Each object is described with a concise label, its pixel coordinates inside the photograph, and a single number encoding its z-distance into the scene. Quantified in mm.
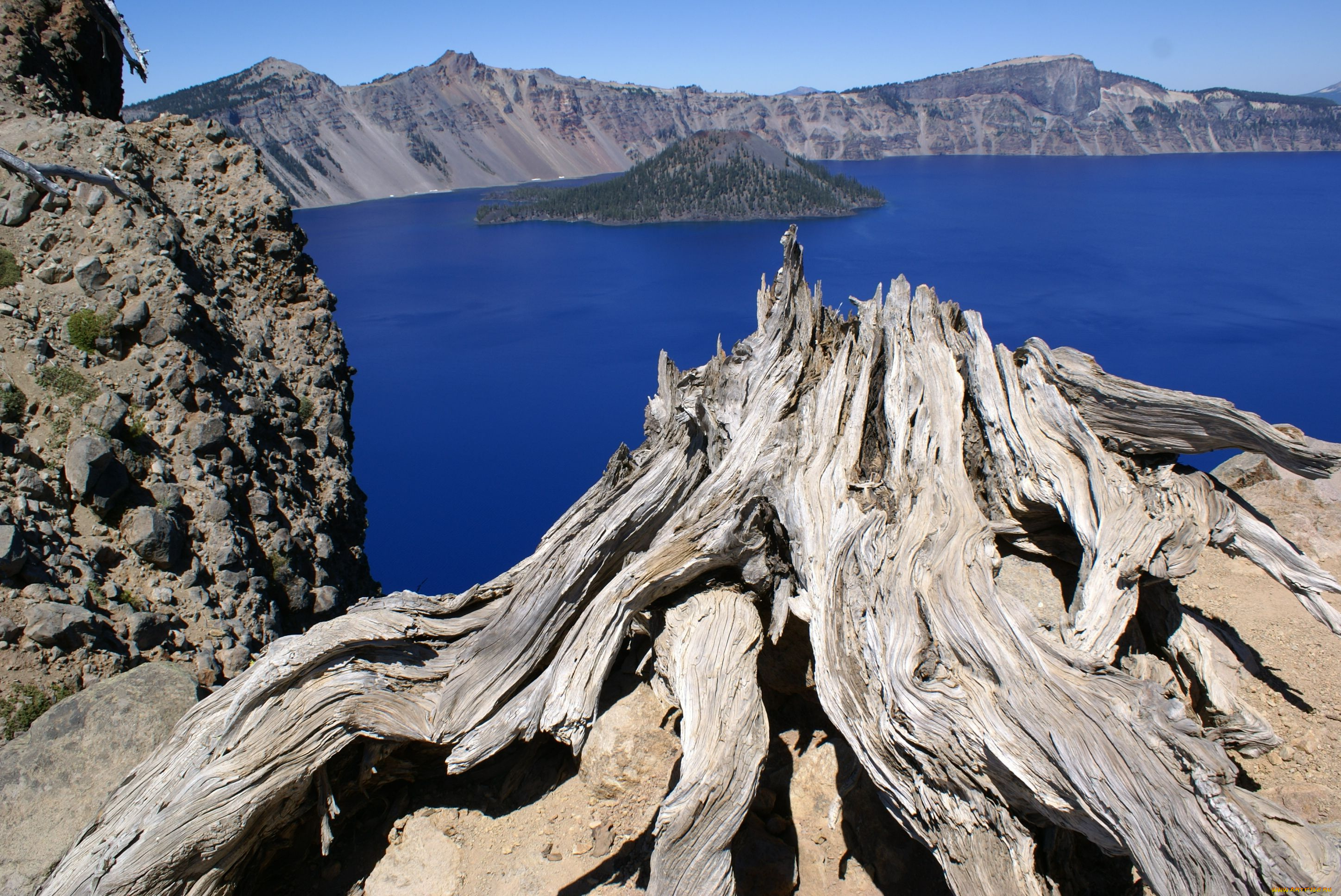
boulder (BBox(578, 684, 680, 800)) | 3455
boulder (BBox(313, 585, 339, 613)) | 5820
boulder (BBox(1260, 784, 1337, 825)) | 3379
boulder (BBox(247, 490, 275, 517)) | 5465
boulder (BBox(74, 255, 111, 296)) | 5133
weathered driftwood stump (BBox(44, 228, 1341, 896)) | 2242
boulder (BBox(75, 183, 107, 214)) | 5430
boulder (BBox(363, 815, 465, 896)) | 3094
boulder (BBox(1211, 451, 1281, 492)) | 6648
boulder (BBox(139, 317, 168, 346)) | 5207
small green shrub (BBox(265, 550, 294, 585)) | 5449
